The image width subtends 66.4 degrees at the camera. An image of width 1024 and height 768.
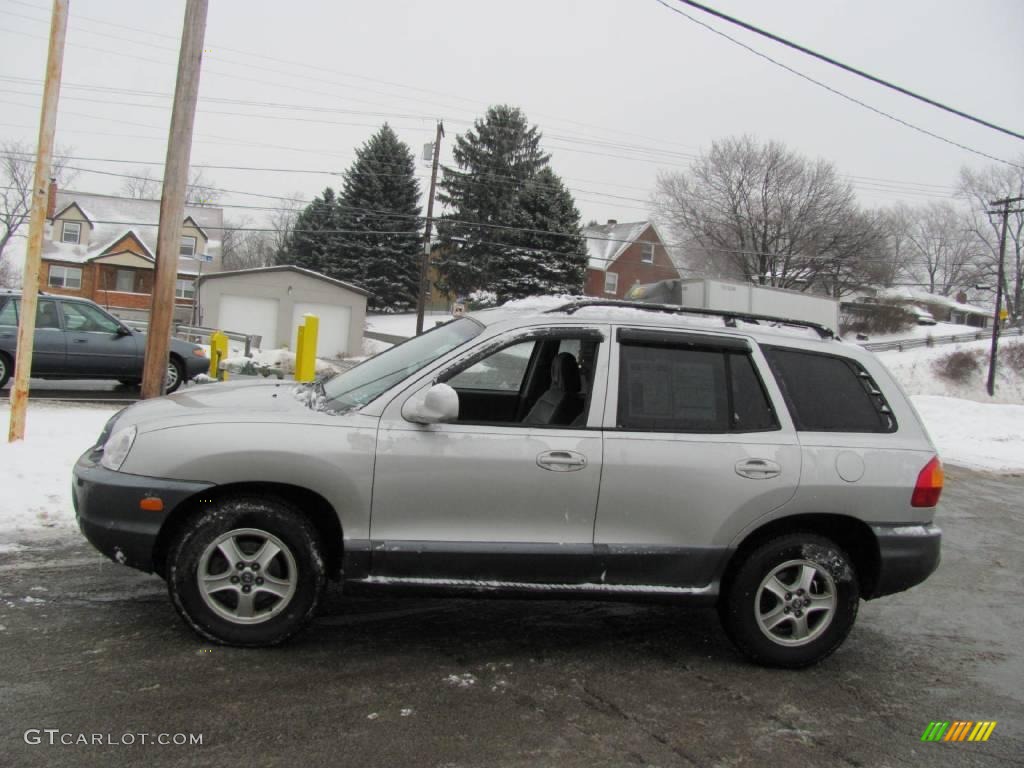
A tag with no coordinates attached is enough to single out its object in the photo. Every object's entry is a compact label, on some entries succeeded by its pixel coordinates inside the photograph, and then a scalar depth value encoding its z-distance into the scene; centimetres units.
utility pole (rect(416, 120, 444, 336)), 3203
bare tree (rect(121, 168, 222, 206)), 6105
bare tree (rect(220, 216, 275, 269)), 7912
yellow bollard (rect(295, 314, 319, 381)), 1046
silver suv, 361
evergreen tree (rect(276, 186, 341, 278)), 5119
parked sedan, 1139
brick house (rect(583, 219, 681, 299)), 5506
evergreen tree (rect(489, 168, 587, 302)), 4116
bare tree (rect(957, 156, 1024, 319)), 6315
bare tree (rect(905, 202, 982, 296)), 7400
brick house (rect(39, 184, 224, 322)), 4691
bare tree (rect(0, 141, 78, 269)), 5134
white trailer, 2791
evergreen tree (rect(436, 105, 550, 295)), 4953
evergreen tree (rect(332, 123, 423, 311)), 4984
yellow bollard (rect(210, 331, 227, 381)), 1385
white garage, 3666
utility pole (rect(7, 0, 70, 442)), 723
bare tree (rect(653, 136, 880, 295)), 4794
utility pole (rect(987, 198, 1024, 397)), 3531
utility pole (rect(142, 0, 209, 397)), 849
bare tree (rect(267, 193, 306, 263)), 6109
